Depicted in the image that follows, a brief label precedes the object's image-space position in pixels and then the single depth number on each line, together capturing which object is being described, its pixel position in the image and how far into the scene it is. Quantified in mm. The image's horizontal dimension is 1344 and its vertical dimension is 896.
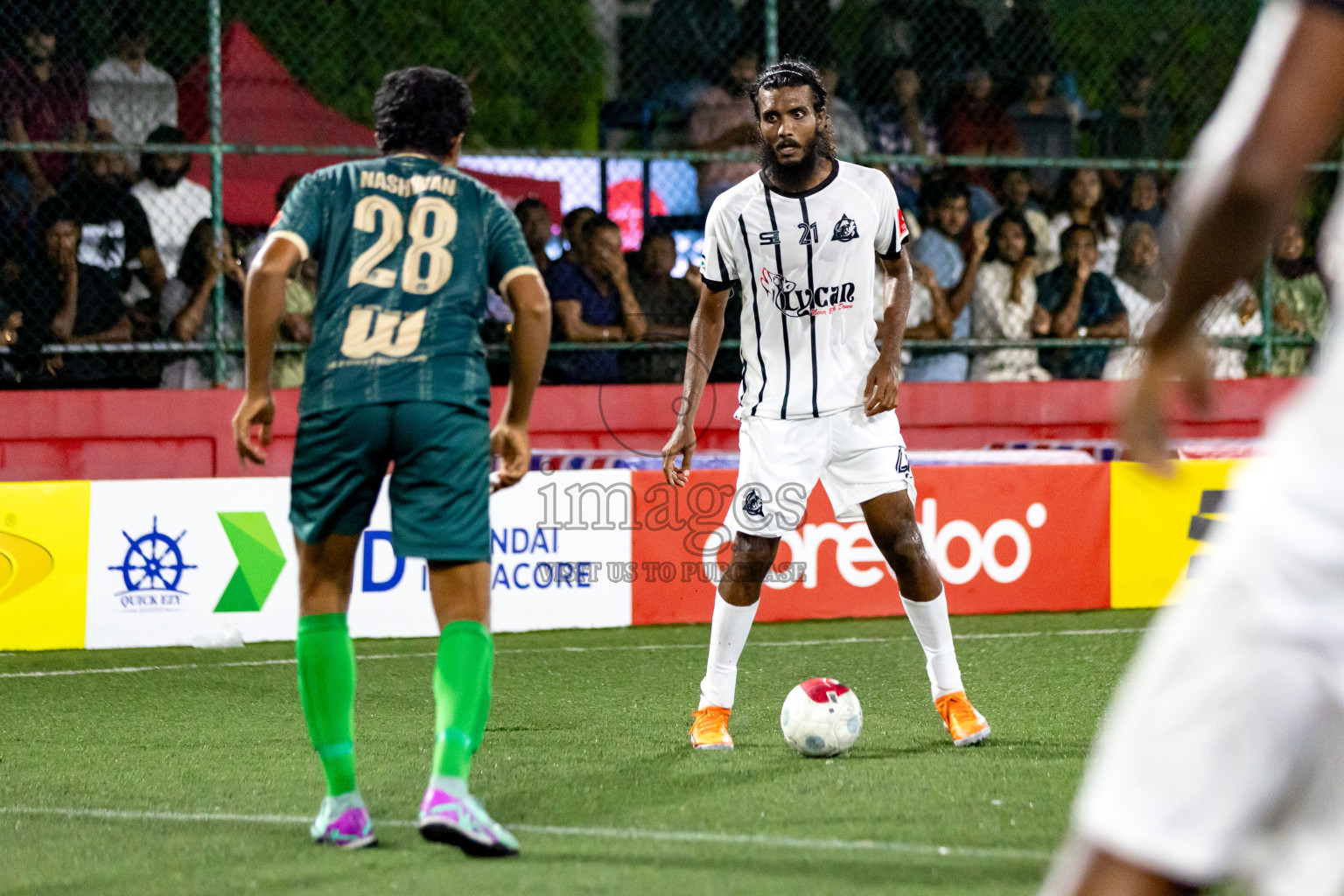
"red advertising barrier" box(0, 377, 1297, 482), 19016
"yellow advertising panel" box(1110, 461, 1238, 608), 18766
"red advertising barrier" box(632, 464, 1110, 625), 17609
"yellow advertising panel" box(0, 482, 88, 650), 15922
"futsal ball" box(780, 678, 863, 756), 10133
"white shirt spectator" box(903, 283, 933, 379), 21672
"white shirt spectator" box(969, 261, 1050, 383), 22109
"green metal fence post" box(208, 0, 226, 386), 19516
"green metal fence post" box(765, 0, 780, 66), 21266
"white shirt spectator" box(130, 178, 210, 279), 19891
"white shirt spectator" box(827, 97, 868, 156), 22359
